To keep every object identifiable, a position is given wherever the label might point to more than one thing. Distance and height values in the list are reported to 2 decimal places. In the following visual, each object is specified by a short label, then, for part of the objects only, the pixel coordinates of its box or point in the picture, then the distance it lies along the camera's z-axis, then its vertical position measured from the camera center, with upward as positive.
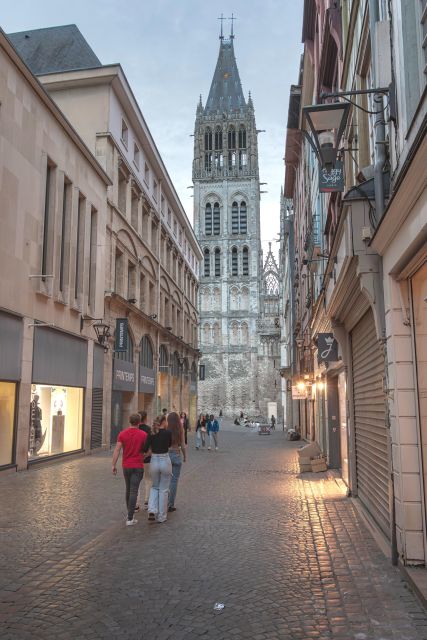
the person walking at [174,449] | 9.78 -0.71
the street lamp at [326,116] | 7.20 +3.70
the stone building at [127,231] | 24.28 +9.39
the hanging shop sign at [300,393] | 28.40 +0.75
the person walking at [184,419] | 24.97 -0.52
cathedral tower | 82.31 +22.29
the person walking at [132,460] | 8.64 -0.80
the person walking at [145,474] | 9.50 -1.20
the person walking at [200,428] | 25.70 -0.96
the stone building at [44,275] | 14.78 +3.95
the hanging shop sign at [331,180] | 9.52 +3.75
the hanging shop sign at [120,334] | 23.58 +2.96
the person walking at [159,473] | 8.79 -1.00
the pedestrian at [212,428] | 25.49 -0.92
